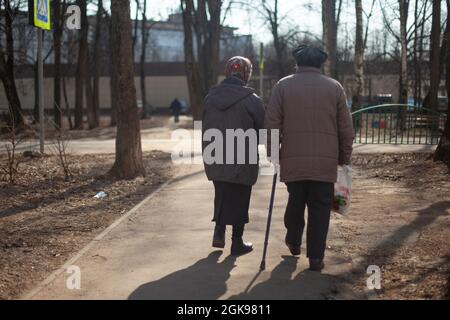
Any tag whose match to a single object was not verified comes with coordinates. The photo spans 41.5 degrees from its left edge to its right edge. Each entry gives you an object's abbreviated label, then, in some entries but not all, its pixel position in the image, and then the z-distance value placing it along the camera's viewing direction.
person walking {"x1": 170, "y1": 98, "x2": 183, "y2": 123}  36.06
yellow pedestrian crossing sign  13.65
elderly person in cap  5.02
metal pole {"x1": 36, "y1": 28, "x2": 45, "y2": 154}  14.23
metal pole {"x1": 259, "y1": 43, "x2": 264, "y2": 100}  20.28
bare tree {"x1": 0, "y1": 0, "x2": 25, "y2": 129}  21.77
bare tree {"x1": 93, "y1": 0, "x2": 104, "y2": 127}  28.57
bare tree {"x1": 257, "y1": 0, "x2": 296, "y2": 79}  36.41
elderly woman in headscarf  5.53
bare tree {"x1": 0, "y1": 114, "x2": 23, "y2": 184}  10.01
